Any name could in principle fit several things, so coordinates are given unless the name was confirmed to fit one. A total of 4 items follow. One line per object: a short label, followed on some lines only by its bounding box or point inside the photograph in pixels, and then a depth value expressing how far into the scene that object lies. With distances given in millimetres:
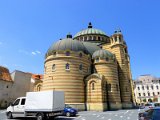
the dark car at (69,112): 21531
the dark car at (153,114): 8913
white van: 15805
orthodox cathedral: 31141
